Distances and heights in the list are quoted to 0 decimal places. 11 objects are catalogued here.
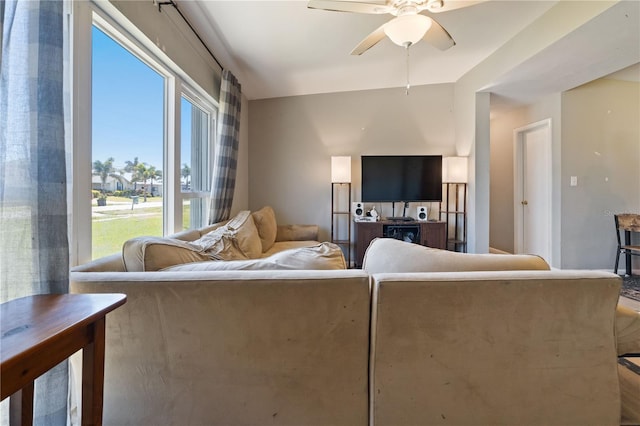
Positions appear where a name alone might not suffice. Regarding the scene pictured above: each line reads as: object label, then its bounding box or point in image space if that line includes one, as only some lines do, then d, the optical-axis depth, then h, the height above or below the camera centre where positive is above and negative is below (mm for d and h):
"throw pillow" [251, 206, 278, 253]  3070 -194
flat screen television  3844 +458
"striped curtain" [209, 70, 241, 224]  2844 +624
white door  3711 +317
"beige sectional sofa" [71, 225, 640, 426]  919 -458
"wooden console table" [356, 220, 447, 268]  3652 -271
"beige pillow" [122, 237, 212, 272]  1105 -177
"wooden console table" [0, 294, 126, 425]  525 -265
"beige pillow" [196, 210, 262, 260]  1741 -215
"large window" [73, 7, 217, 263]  1376 +454
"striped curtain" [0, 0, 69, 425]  848 +148
